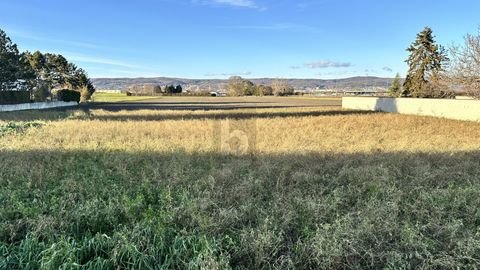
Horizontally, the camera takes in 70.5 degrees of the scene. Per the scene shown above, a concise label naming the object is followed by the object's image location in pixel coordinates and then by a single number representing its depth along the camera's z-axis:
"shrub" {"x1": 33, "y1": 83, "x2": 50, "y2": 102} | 32.53
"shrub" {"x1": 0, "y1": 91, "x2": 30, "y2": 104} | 27.39
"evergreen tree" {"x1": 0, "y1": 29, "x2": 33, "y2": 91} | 28.14
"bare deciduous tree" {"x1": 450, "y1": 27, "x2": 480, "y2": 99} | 17.81
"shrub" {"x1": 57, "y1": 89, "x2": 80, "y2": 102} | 38.31
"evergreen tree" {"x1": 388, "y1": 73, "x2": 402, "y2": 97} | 51.41
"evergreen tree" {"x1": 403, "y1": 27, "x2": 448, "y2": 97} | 38.62
